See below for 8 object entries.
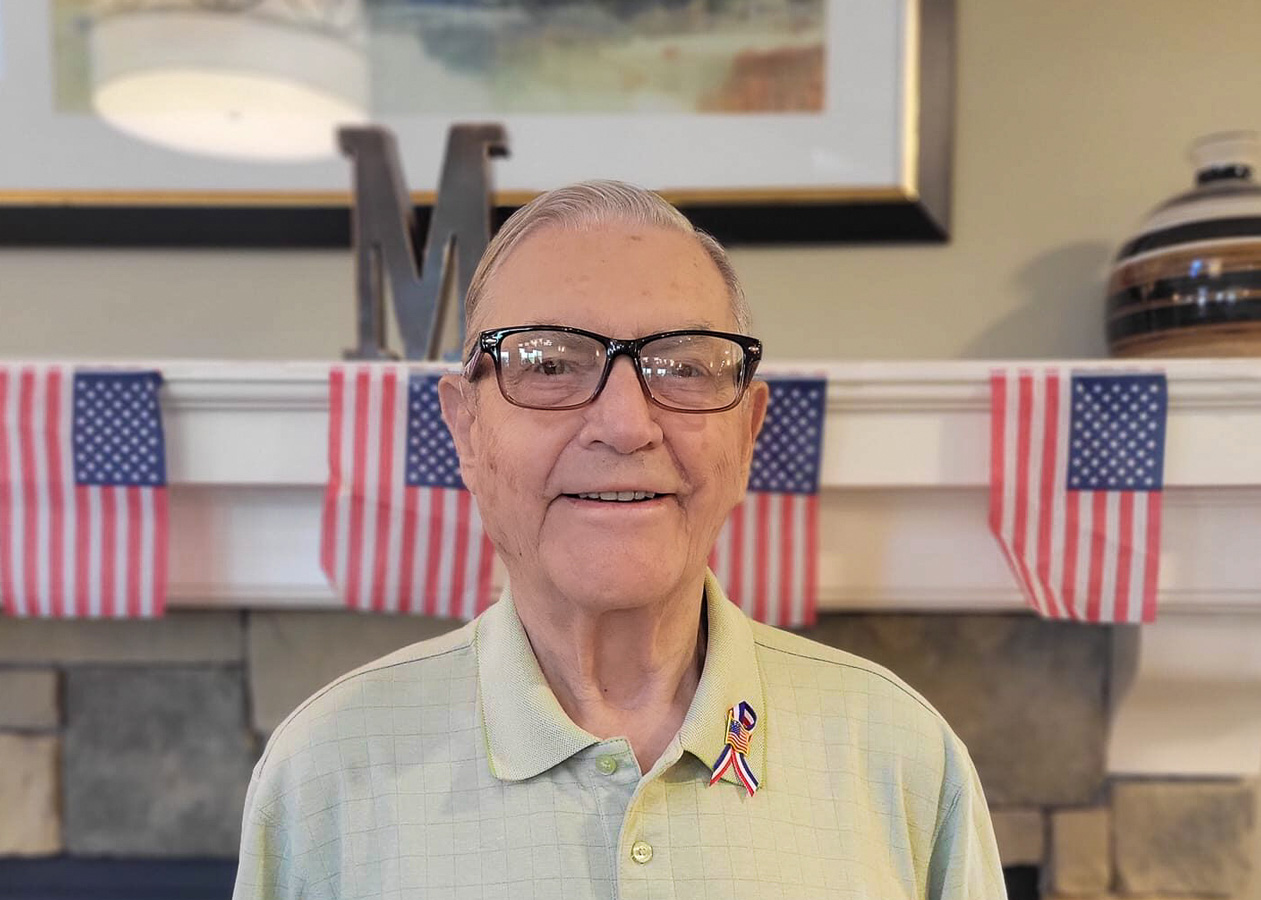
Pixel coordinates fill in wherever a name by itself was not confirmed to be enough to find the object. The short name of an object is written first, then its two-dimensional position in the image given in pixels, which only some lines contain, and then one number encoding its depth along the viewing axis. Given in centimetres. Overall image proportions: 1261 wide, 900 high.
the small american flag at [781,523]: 110
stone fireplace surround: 112
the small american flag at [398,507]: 112
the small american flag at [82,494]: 112
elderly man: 65
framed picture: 132
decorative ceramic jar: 108
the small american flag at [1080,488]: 107
